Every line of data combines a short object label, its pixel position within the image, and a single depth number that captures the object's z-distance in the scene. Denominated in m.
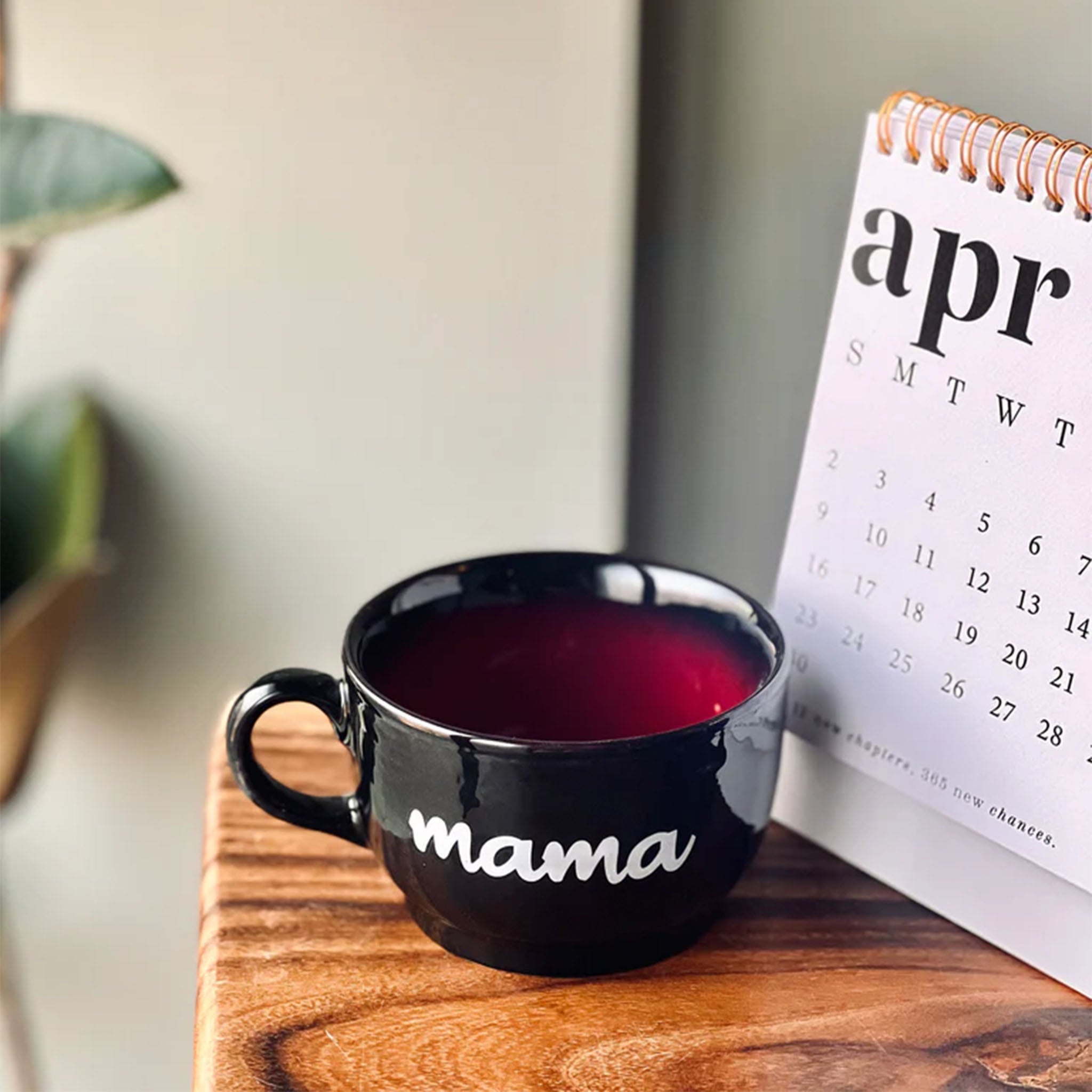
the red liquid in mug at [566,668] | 0.41
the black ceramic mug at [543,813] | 0.33
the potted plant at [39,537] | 0.57
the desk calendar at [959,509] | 0.34
